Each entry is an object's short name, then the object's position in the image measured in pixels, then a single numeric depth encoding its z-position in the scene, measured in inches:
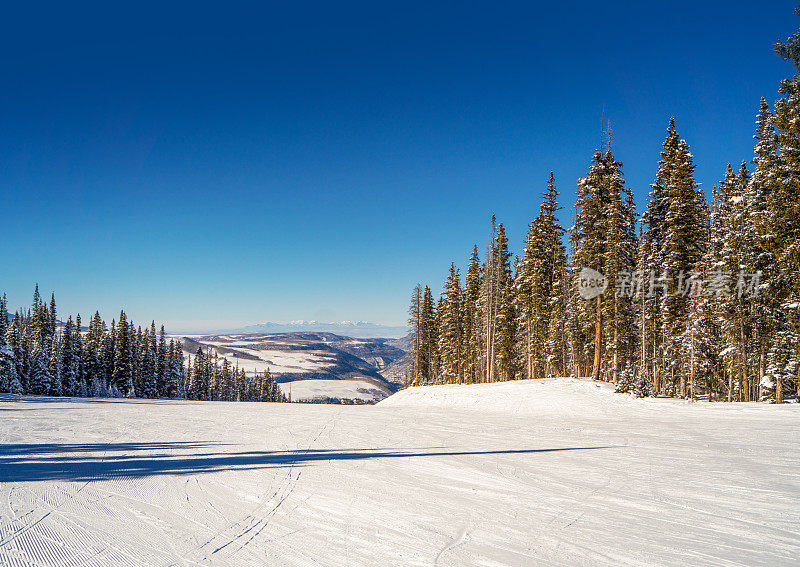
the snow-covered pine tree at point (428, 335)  2343.8
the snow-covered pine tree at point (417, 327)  2353.6
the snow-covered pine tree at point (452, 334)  2004.2
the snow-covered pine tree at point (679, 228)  1065.5
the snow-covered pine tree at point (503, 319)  1653.5
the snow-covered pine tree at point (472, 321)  1916.8
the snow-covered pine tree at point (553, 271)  1438.2
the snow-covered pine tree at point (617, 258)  1083.3
